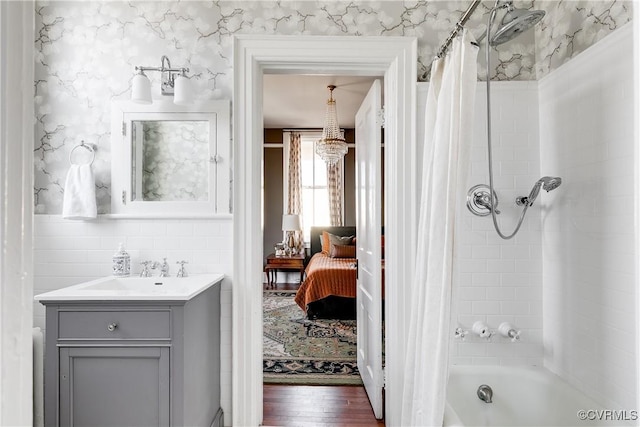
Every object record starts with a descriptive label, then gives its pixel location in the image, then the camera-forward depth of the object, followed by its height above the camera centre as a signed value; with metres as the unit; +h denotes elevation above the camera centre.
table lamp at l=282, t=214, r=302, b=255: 6.25 -0.14
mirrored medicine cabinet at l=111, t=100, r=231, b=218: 2.13 +0.33
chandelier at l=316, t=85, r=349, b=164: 4.86 +1.01
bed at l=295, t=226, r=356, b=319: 4.23 -0.88
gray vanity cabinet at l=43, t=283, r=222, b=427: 1.61 -0.63
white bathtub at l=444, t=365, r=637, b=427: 1.81 -0.93
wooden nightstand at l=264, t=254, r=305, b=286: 6.03 -0.76
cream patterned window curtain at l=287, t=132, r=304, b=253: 6.65 +0.67
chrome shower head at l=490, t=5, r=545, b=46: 1.46 +0.78
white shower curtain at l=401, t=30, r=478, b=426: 1.47 -0.04
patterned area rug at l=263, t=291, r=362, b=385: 2.89 -1.22
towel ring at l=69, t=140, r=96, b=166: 2.12 +0.38
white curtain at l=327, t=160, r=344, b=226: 6.64 +0.40
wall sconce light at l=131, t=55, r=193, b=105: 1.97 +0.70
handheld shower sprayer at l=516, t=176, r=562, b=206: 1.80 +0.13
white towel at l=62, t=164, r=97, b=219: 2.04 +0.12
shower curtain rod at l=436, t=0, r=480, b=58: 1.47 +0.78
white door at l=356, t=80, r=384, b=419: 2.30 -0.19
